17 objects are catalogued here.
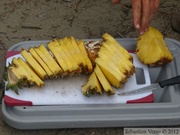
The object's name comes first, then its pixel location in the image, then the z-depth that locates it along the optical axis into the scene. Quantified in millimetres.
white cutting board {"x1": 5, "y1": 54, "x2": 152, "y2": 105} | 1641
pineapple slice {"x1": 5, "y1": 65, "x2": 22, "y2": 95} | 1645
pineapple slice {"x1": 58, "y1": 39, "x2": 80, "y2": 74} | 1690
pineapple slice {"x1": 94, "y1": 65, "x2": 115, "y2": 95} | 1639
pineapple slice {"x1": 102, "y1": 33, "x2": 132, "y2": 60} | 1739
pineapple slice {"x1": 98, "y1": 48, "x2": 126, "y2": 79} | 1672
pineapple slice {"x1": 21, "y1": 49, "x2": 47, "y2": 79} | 1671
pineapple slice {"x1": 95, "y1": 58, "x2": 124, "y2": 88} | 1655
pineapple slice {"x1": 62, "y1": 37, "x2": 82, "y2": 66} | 1704
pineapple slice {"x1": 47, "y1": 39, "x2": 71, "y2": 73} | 1684
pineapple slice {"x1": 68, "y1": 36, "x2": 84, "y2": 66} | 1708
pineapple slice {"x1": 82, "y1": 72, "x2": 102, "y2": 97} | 1631
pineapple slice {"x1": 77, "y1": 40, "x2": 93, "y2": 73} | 1705
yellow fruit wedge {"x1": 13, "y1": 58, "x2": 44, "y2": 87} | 1649
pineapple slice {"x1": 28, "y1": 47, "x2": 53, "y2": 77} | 1674
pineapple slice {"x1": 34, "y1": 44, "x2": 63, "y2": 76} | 1677
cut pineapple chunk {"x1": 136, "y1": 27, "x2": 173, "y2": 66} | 1756
